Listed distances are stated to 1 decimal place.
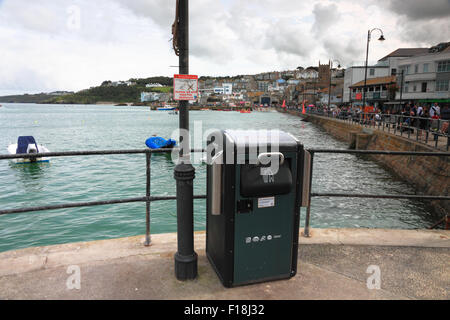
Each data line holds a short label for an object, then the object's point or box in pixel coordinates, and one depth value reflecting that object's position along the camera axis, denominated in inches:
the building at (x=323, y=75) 6173.2
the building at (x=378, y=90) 2591.0
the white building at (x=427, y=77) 2073.1
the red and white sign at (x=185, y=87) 128.0
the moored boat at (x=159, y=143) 1122.0
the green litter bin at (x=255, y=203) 124.1
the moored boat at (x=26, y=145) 854.5
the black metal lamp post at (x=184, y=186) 129.6
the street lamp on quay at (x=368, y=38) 1442.2
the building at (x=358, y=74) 3319.4
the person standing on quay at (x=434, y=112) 768.1
